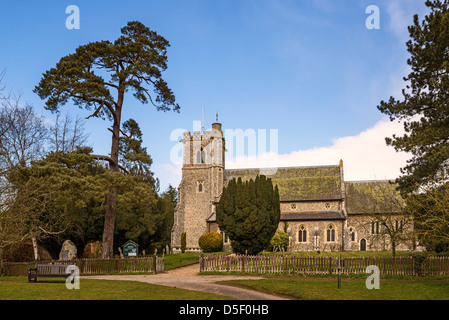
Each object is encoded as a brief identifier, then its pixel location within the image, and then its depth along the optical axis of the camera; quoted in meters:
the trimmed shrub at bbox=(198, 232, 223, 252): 38.69
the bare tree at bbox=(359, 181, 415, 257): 39.09
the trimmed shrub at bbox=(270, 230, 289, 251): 35.69
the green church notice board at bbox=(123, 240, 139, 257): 23.25
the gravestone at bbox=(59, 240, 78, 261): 29.56
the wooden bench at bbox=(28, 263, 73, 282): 16.74
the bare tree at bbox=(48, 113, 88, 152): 30.57
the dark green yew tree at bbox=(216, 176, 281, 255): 27.36
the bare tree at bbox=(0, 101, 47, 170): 23.12
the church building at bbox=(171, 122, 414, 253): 40.09
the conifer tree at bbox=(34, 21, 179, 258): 22.47
